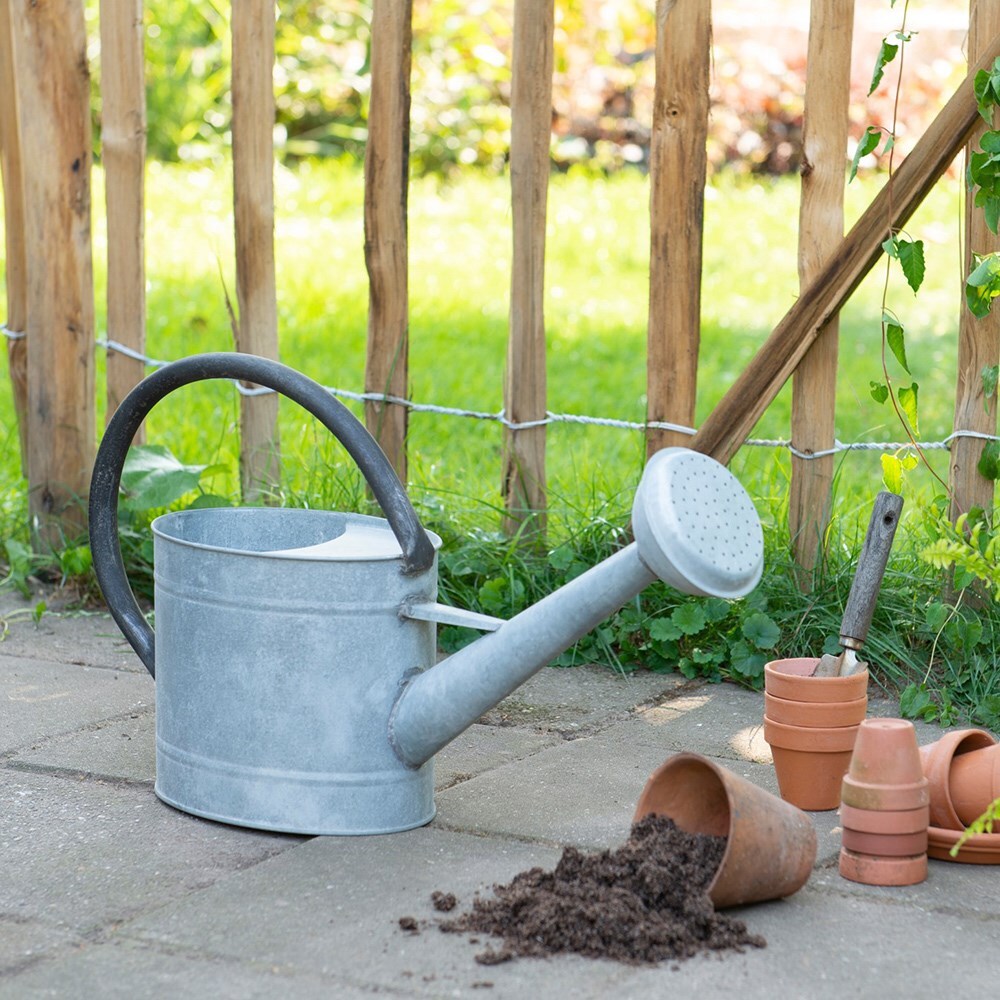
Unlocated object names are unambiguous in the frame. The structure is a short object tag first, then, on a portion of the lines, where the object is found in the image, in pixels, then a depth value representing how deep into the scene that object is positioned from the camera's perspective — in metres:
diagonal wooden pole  3.46
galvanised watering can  3.05
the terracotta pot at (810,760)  3.16
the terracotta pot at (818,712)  3.16
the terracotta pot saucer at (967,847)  3.06
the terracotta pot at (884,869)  3.02
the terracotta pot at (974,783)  3.07
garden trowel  3.17
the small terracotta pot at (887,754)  3.01
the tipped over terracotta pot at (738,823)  2.93
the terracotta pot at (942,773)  3.08
